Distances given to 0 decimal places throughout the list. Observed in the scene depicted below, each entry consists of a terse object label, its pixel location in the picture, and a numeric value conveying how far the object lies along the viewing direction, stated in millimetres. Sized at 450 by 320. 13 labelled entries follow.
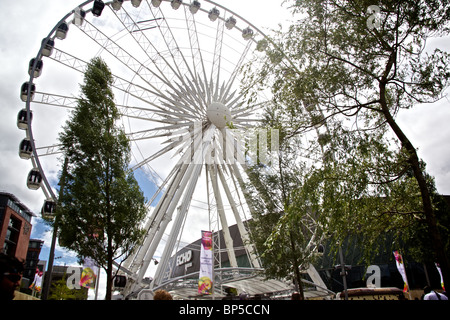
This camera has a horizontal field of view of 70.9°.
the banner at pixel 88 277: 17766
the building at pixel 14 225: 63900
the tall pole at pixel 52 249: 11125
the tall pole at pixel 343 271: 16484
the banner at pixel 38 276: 32891
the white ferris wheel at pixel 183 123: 18562
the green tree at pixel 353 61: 7305
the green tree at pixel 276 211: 13648
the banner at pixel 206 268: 16469
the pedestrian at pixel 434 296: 7086
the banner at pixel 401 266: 20141
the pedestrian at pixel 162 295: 6224
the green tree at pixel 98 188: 10898
